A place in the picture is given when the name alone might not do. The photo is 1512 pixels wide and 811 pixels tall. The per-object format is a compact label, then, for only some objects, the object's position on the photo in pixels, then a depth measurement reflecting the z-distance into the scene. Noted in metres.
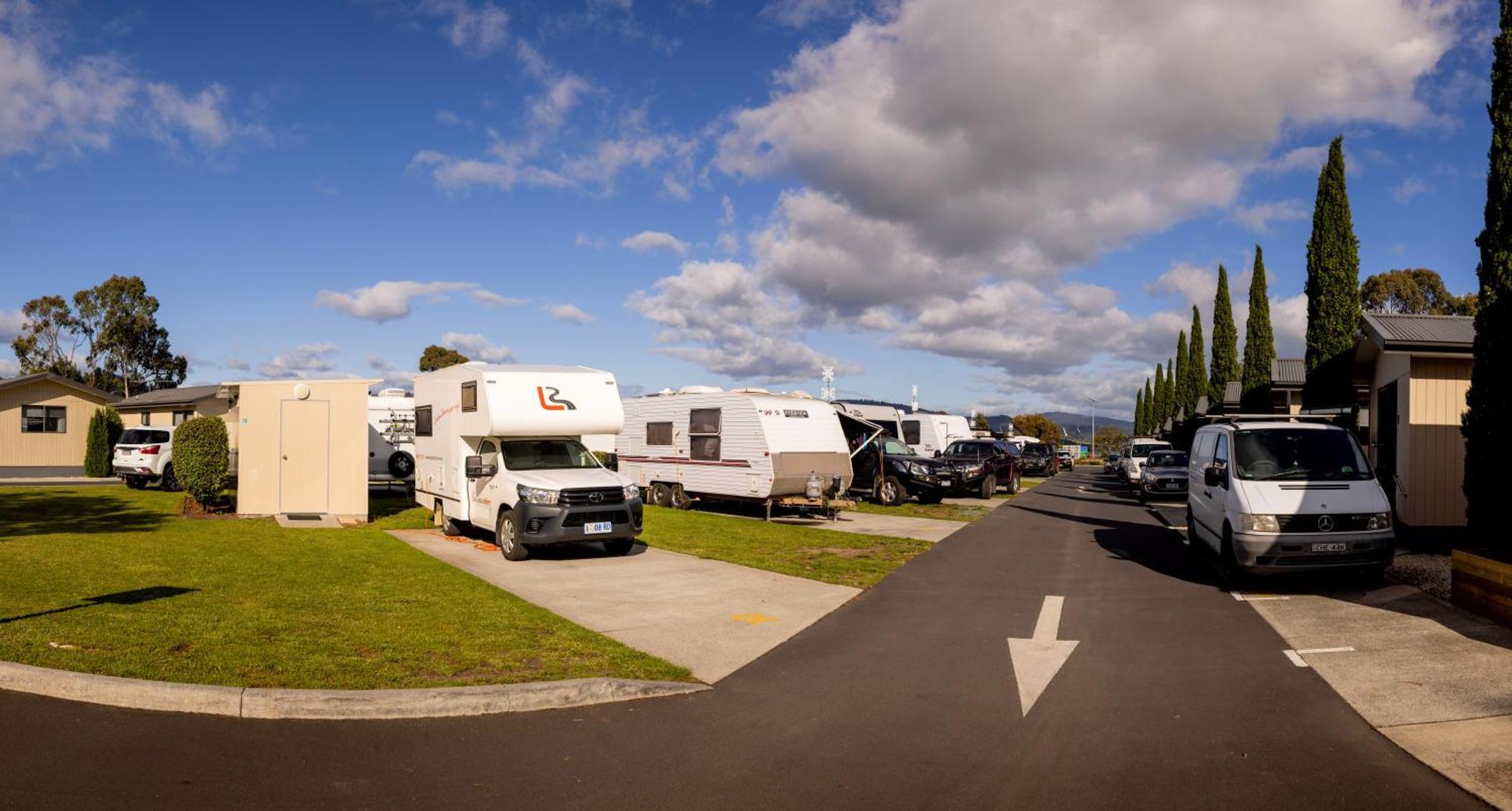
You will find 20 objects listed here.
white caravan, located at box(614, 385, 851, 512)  19.11
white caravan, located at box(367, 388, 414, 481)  27.42
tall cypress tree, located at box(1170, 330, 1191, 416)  62.31
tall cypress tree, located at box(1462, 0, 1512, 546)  11.52
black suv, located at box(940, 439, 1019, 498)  26.11
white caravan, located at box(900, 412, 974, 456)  34.53
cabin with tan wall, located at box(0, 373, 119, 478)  35.44
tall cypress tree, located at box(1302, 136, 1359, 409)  25.98
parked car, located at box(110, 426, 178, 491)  25.28
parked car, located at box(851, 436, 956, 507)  24.28
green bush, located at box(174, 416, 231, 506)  17.55
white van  10.15
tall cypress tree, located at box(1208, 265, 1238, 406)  48.53
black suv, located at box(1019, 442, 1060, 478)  46.47
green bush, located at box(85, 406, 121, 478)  34.31
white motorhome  12.77
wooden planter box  8.23
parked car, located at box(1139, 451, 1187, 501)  26.58
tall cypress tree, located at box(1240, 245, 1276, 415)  33.12
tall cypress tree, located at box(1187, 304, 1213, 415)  54.53
